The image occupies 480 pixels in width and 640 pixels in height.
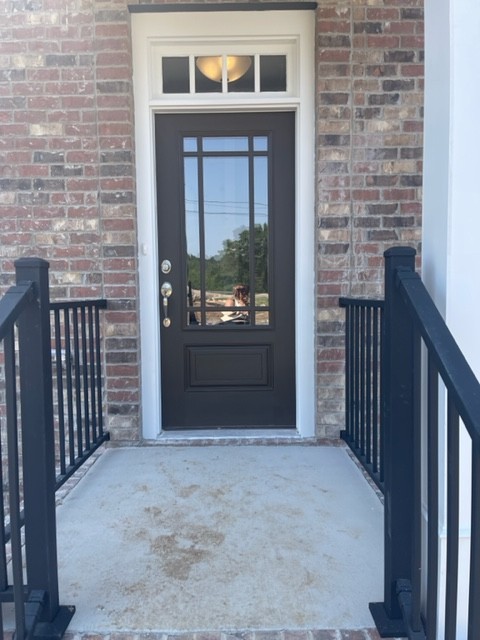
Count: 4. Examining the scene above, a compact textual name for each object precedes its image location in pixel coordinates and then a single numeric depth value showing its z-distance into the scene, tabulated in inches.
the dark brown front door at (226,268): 126.0
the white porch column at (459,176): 56.2
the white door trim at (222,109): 120.6
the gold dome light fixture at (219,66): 123.4
